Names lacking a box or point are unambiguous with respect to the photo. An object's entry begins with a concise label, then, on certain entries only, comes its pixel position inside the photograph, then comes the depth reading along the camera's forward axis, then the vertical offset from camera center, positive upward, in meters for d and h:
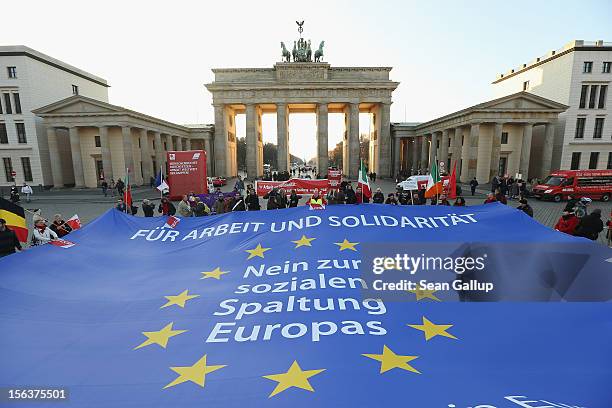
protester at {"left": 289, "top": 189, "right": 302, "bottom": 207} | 14.23 -1.90
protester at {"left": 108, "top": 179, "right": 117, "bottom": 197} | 31.38 -2.72
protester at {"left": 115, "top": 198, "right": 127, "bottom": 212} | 12.28 -1.83
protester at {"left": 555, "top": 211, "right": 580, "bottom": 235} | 8.18 -1.74
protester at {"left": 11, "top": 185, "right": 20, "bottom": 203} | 21.42 -2.46
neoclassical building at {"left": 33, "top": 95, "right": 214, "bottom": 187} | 32.94 +2.22
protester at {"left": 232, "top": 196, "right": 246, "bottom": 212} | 12.35 -1.83
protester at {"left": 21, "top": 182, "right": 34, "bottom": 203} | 24.36 -2.33
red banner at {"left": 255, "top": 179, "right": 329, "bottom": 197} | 16.50 -1.45
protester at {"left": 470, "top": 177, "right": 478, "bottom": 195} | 25.94 -2.29
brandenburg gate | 44.72 +8.92
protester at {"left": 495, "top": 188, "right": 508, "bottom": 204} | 11.68 -1.54
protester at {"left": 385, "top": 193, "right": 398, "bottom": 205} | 12.66 -1.69
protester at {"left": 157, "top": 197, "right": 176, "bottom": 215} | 11.51 -1.79
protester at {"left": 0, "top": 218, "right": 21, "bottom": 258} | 6.66 -1.71
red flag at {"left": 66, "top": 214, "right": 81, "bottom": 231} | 8.95 -1.81
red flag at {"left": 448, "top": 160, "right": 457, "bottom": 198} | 12.30 -1.15
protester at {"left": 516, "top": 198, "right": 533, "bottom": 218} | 9.69 -1.58
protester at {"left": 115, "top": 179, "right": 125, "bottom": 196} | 26.31 -2.32
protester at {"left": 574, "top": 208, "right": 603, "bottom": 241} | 7.89 -1.74
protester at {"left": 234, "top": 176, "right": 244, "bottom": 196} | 18.24 -1.56
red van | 21.86 -1.99
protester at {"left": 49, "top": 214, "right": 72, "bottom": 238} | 8.53 -1.87
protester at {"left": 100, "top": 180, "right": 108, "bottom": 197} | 27.84 -2.45
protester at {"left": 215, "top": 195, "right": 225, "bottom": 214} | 12.51 -1.92
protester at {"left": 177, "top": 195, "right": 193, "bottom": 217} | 10.88 -1.76
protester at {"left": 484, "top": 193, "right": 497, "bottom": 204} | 10.35 -1.36
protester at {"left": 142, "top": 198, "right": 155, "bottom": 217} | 11.69 -1.84
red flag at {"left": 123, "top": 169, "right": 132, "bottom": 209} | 10.71 -1.32
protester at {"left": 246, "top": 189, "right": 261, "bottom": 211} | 12.36 -1.67
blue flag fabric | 2.76 -1.97
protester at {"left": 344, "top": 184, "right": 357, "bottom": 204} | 13.91 -1.73
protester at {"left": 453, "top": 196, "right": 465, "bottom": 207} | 11.27 -1.61
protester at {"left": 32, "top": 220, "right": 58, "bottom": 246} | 7.61 -1.82
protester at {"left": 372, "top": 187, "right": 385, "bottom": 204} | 13.93 -1.75
